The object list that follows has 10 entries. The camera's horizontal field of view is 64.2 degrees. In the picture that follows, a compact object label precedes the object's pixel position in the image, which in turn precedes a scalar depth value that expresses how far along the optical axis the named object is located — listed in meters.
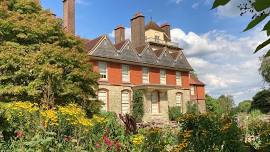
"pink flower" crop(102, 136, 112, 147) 4.38
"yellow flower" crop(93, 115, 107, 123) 5.96
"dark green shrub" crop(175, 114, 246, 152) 4.34
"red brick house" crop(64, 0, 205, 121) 19.37
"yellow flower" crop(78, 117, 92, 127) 5.26
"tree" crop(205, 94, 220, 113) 28.91
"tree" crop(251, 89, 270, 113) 21.76
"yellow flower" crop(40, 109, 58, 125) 5.30
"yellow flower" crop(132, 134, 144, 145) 4.37
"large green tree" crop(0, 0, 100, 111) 8.98
